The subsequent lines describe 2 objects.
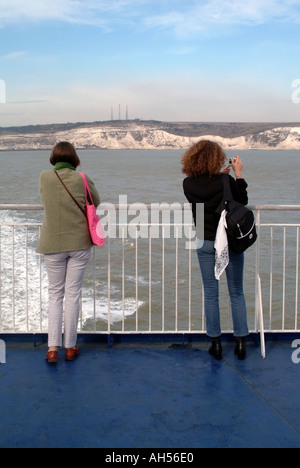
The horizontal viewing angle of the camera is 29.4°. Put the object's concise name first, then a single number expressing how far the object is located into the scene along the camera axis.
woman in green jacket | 4.09
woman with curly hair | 4.03
